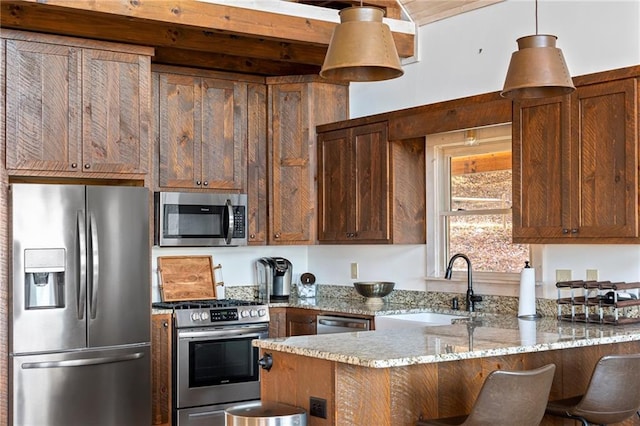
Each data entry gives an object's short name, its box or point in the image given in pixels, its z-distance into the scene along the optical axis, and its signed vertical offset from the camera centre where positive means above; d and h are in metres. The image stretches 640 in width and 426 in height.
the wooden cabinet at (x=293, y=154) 6.34 +0.54
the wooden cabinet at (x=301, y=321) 5.86 -0.65
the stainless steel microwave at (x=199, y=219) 5.93 +0.07
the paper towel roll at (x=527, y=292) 4.80 -0.37
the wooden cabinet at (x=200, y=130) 5.96 +0.70
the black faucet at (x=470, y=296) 5.31 -0.43
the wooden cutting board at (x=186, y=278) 6.16 -0.36
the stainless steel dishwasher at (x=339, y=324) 5.43 -0.62
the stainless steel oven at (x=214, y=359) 5.59 -0.86
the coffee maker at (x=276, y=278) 6.54 -0.38
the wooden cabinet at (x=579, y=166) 4.19 +0.31
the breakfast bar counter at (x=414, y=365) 3.20 -0.57
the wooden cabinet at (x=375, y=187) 5.73 +0.27
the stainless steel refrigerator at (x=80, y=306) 4.94 -0.45
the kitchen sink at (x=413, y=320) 5.16 -0.57
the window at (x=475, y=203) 5.32 +0.16
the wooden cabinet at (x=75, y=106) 5.18 +0.77
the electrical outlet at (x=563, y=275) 4.81 -0.28
